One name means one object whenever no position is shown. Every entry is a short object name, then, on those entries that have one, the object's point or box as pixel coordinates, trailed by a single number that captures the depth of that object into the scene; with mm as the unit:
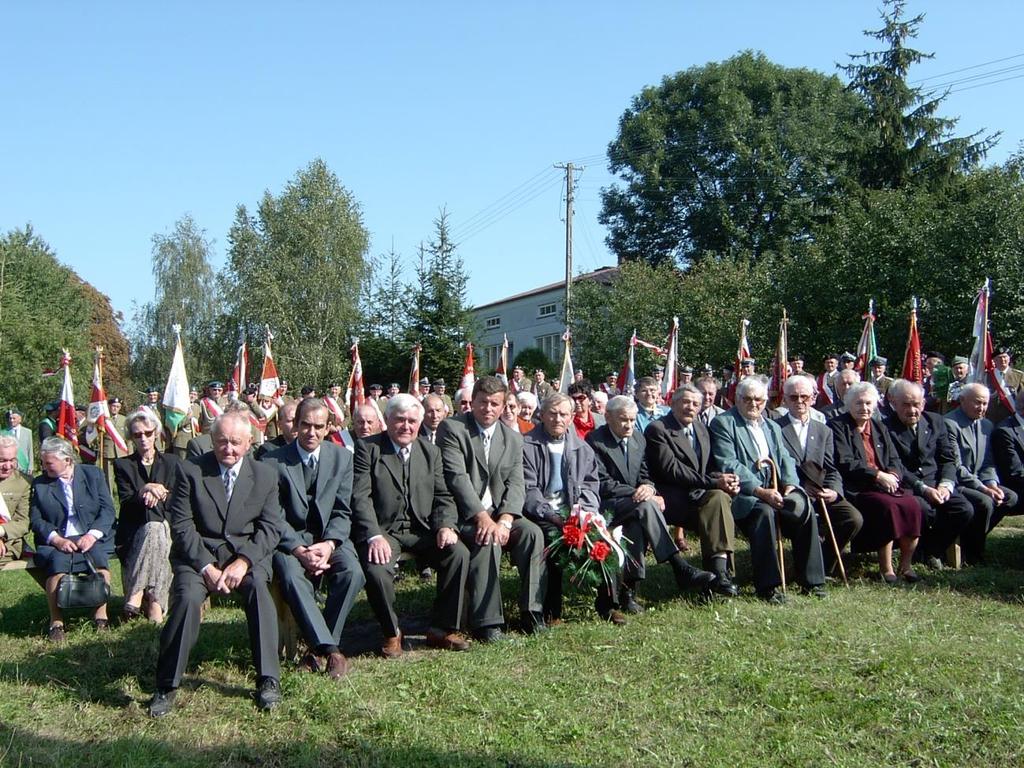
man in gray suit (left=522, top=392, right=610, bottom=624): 7262
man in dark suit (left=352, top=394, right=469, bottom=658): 6262
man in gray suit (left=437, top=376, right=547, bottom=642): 6414
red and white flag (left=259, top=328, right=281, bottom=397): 15414
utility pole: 34625
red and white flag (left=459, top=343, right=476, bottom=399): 15092
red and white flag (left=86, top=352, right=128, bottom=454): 12594
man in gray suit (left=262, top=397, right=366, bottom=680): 5695
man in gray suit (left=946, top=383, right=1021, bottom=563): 8211
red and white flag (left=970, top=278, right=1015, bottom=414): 12672
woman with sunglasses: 7133
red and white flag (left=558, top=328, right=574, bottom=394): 16527
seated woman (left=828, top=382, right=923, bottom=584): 7594
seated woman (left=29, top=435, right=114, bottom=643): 6934
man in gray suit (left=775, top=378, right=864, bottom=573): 7621
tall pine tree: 29125
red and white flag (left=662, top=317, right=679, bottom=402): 15362
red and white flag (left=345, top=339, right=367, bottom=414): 15961
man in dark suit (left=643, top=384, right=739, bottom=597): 7086
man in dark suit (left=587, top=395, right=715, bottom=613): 6906
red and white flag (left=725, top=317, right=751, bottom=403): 14524
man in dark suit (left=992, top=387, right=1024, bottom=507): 8586
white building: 50594
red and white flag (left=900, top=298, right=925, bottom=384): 13469
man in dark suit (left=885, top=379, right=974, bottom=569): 7977
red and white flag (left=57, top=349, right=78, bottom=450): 12805
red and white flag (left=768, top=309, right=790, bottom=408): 14172
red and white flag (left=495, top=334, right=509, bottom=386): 17672
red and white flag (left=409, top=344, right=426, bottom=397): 16722
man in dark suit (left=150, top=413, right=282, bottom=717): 5203
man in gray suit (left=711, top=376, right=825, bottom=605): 7098
